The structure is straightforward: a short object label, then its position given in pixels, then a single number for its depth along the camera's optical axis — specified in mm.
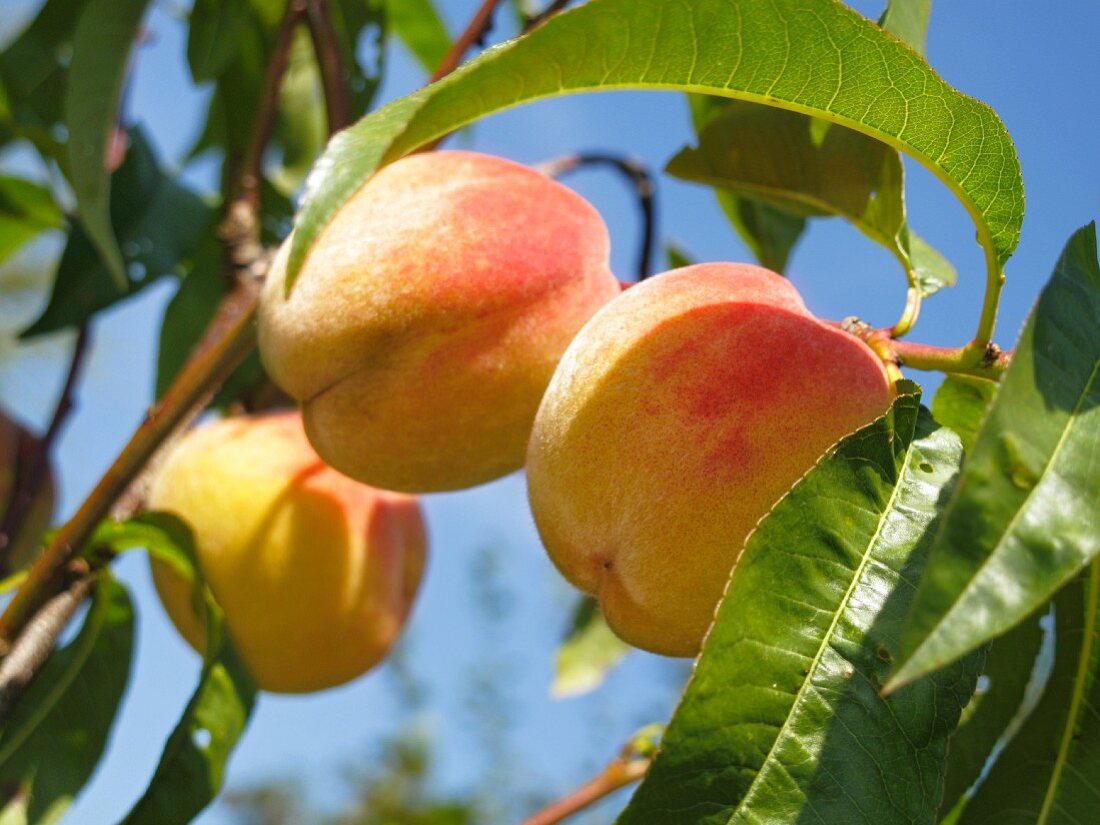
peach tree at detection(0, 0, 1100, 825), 242
